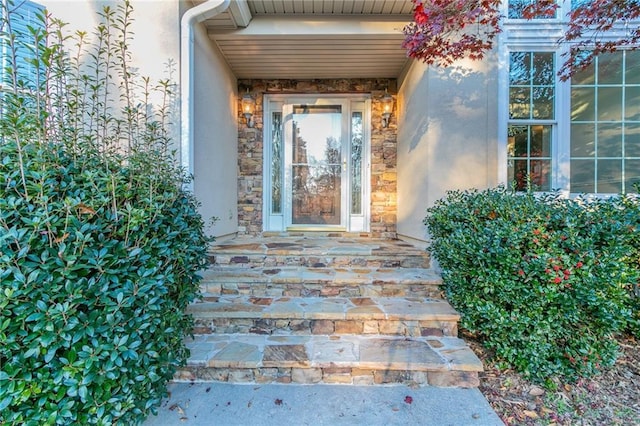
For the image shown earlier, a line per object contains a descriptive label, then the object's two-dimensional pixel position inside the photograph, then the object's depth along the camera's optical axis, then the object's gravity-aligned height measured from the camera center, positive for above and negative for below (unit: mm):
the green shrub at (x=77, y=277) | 1197 -327
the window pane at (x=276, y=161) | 4762 +754
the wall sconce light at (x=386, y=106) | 4449 +1555
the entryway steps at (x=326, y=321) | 1999 -930
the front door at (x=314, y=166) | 4711 +674
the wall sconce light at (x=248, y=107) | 4504 +1566
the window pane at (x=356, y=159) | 4719 +785
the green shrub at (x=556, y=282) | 1928 -506
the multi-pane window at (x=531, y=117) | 3398 +1059
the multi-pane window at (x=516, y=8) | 3371 +2331
